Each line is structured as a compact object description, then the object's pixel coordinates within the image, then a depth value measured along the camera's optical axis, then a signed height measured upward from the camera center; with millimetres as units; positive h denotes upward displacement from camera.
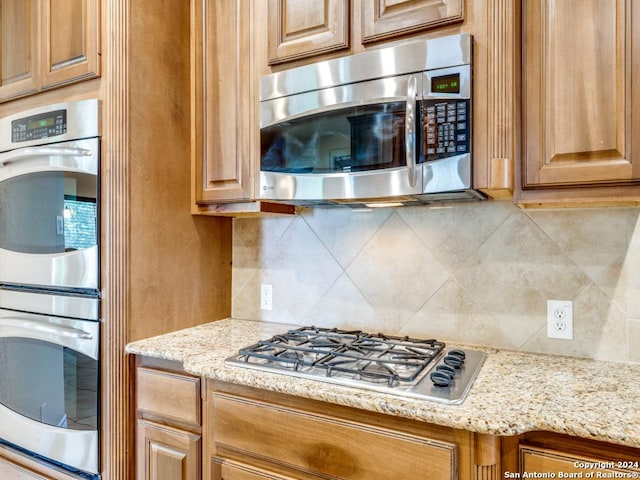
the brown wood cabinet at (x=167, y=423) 1350 -603
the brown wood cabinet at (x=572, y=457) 884 -469
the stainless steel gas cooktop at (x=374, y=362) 1086 -364
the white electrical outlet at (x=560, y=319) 1385 -264
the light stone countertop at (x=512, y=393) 908 -385
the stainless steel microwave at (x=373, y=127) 1200 +345
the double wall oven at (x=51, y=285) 1532 -167
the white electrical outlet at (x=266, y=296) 1924 -255
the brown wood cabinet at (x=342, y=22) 1257 +683
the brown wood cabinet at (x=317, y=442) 990 -520
